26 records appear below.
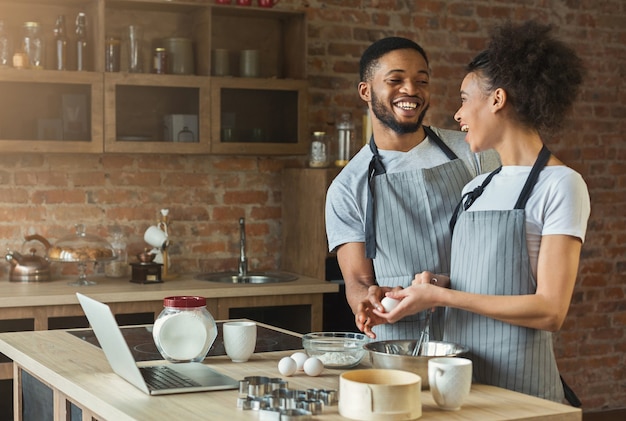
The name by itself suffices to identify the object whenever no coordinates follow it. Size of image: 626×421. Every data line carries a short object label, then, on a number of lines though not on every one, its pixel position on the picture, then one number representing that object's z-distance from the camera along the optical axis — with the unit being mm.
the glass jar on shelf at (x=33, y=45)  4586
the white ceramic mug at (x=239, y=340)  2600
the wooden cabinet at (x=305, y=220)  4957
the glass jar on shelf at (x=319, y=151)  5141
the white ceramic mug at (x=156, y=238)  4902
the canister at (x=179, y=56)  4883
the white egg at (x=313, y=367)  2404
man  3064
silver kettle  4590
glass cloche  4578
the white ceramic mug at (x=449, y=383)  2035
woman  2303
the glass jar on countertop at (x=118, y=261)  4875
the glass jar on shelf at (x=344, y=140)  5223
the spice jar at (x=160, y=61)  4848
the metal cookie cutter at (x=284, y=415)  1938
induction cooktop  2723
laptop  2236
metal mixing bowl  2193
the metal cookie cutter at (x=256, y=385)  2135
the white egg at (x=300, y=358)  2467
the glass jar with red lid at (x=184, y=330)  2494
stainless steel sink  4988
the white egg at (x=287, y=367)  2420
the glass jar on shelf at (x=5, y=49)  4562
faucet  5112
